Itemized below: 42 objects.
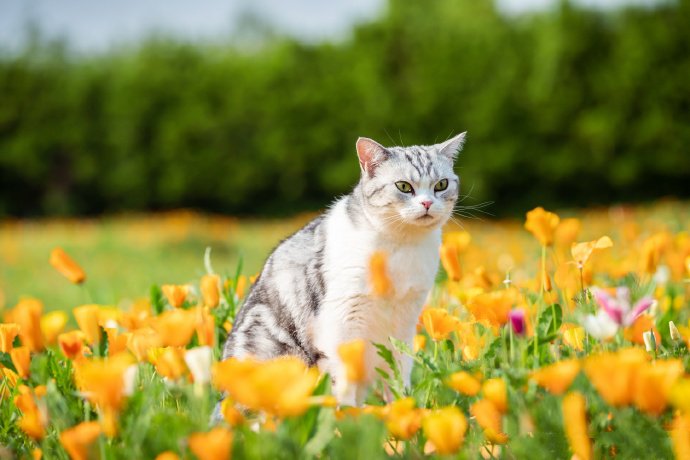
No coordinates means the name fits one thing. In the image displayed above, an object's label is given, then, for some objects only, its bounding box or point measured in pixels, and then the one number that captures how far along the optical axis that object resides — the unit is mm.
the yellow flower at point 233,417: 2372
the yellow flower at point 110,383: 2267
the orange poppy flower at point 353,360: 2358
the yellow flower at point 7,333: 2528
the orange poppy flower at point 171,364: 2423
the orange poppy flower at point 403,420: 2364
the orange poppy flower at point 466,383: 2388
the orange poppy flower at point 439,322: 2519
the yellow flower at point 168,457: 2281
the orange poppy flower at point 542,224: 2576
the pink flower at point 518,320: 2425
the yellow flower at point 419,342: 2678
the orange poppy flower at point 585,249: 2533
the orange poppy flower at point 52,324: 2584
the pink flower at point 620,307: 2402
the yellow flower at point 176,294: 2629
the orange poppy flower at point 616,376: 2175
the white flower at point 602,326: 2418
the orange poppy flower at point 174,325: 2406
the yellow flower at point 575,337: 2538
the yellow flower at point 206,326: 2435
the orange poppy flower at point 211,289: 2656
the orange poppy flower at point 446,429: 2306
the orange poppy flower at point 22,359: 2500
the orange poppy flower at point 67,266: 2593
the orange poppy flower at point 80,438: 2335
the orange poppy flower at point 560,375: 2352
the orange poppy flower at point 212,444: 2117
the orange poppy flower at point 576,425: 2220
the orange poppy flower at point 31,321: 2487
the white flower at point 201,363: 2366
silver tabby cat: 2646
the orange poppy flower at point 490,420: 2373
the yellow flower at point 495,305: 2443
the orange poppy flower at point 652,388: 2203
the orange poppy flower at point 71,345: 2494
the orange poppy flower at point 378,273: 2465
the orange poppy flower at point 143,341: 2474
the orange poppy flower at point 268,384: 2080
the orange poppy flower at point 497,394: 2357
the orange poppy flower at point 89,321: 2531
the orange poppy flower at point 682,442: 2268
